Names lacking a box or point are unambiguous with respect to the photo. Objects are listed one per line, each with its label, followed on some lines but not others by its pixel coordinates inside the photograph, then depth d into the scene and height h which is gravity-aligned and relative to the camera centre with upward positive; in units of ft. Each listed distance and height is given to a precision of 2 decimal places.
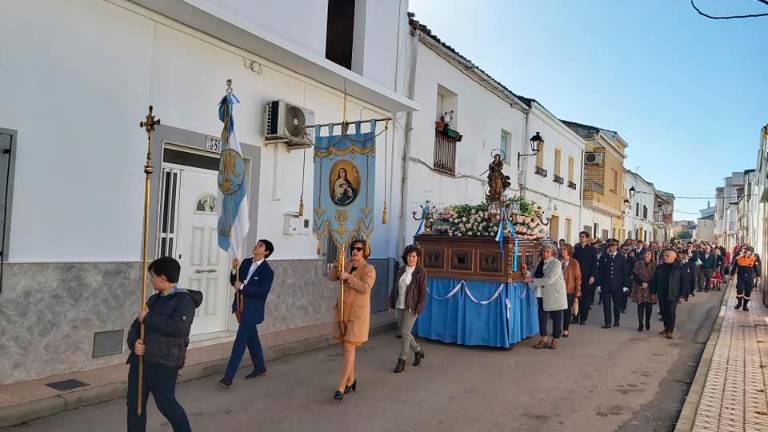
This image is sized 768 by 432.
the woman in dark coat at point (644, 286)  36.47 -2.83
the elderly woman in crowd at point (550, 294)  30.27 -3.04
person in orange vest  49.14 -2.50
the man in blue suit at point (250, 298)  20.77 -2.83
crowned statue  31.37 +2.88
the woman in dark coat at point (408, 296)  23.84 -2.75
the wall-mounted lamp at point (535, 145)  58.44 +9.76
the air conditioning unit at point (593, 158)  86.89 +12.52
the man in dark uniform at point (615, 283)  38.52 -2.86
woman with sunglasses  19.20 -2.81
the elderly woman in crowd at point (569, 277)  34.12 -2.31
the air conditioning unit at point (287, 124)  28.71 +5.16
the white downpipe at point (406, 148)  40.91 +5.96
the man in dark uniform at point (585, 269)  39.45 -2.07
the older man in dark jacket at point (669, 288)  34.14 -2.71
